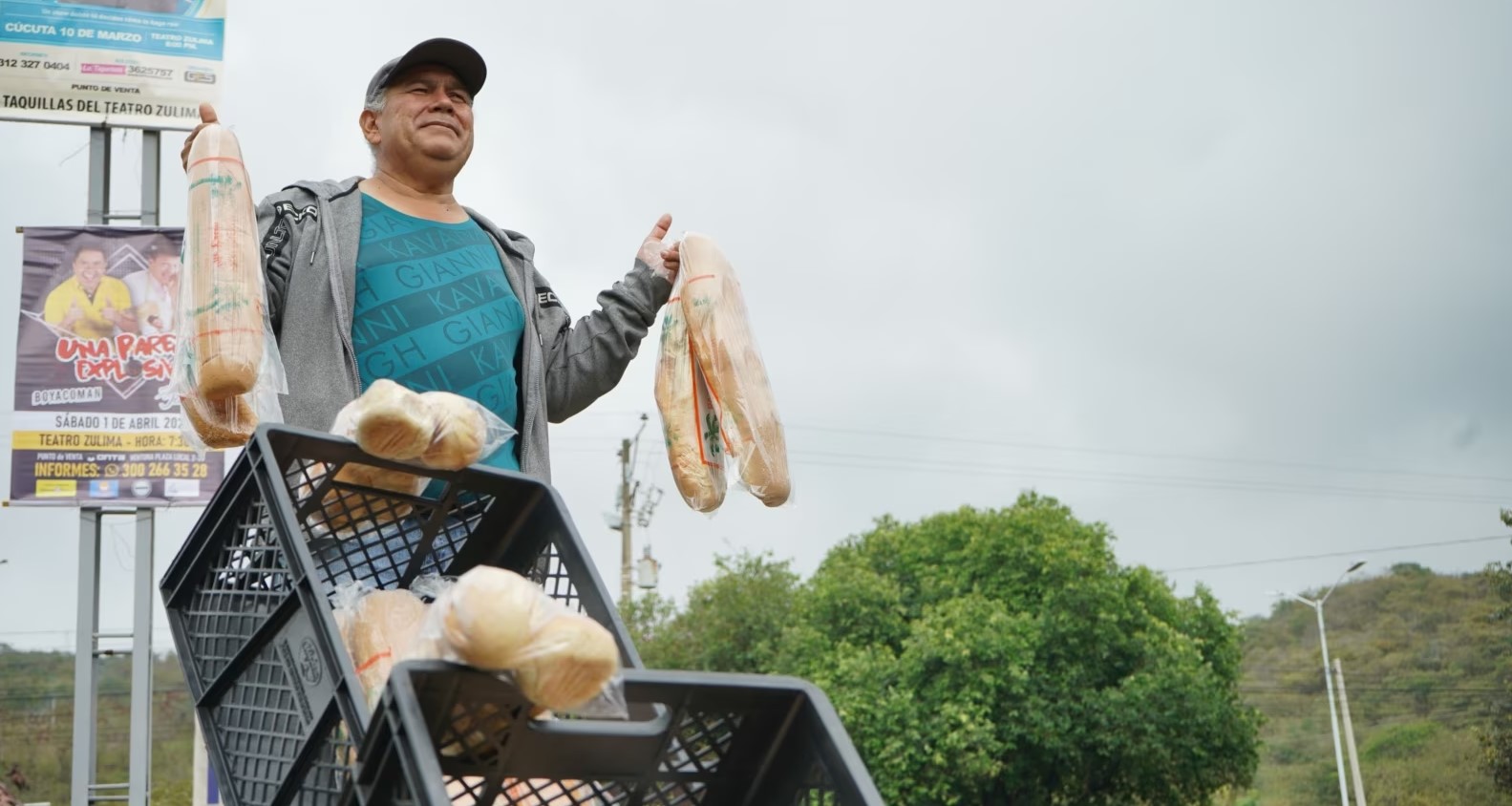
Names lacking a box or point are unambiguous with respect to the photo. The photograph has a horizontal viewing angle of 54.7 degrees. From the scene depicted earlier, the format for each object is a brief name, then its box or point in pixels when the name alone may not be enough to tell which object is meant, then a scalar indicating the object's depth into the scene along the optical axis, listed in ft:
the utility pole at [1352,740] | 121.60
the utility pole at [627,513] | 125.49
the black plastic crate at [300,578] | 6.23
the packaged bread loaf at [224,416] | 7.89
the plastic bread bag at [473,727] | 5.53
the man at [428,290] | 9.24
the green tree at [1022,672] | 102.58
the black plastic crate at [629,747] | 5.25
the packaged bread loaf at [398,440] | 6.86
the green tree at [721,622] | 122.62
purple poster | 31.73
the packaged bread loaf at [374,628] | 7.00
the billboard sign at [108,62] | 32.60
